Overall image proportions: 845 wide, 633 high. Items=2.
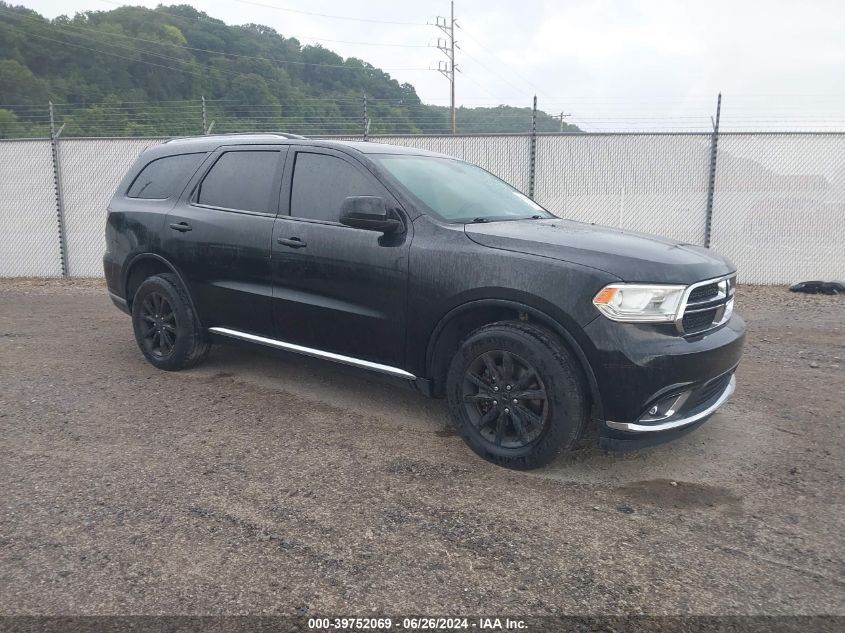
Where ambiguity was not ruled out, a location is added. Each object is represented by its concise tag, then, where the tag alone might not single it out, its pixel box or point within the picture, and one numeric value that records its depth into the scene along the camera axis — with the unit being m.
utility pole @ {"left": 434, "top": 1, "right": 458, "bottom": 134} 46.44
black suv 3.23
